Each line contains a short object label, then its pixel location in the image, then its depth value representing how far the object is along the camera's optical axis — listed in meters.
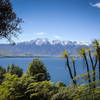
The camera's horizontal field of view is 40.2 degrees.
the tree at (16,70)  24.88
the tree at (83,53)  9.82
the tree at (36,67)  14.55
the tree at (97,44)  8.05
